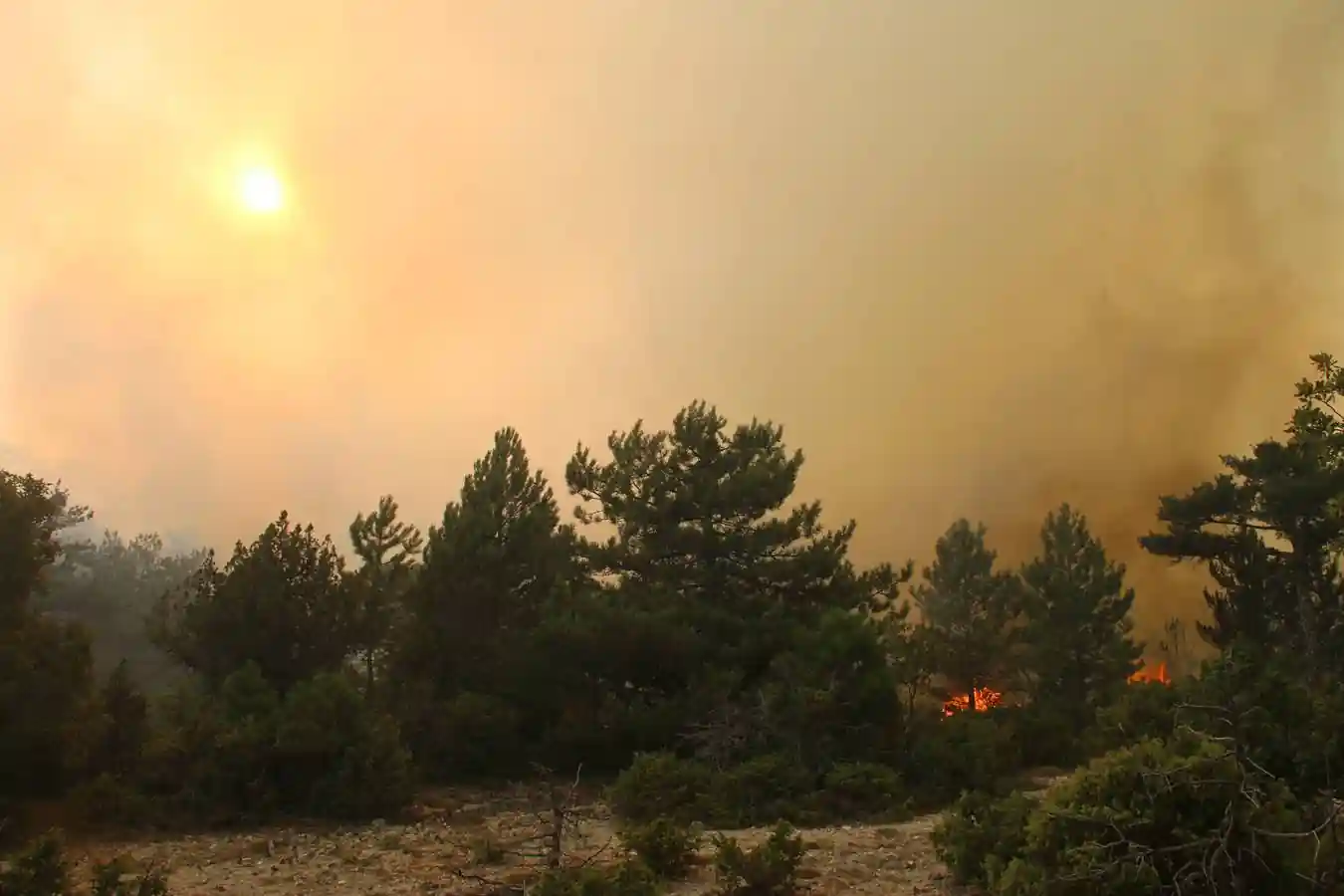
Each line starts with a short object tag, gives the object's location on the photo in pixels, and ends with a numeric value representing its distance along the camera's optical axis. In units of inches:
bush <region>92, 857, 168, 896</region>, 297.7
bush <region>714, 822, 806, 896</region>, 329.1
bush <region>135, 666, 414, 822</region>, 557.9
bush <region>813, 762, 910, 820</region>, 583.8
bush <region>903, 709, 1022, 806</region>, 635.5
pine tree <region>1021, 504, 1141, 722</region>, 1186.6
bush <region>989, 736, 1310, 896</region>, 248.1
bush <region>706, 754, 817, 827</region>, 566.6
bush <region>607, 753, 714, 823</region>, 574.2
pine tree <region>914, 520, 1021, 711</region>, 1210.6
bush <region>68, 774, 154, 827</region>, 523.2
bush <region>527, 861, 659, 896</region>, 281.6
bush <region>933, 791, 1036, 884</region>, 328.5
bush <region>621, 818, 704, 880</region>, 365.1
